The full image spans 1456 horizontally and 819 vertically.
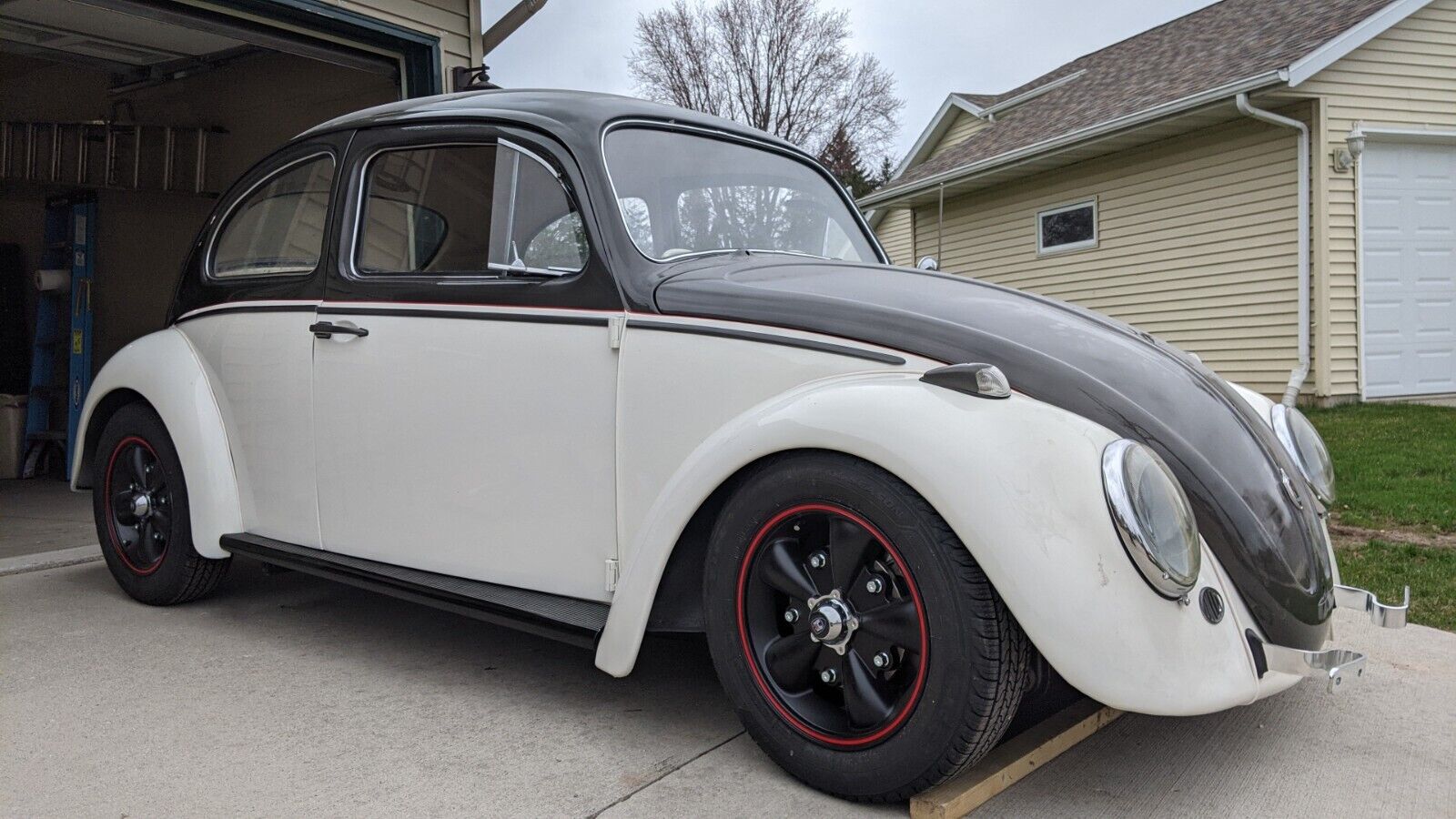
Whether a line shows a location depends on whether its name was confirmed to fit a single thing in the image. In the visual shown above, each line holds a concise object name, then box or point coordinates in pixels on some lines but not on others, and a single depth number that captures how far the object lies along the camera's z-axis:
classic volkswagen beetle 2.11
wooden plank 2.19
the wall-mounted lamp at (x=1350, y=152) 10.02
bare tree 35.53
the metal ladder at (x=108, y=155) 8.82
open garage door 8.22
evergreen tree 35.94
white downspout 10.03
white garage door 10.21
